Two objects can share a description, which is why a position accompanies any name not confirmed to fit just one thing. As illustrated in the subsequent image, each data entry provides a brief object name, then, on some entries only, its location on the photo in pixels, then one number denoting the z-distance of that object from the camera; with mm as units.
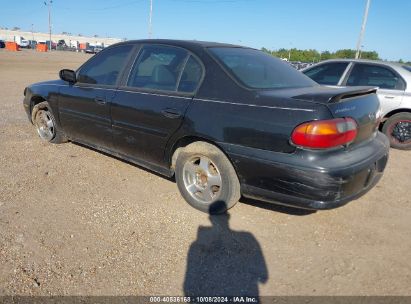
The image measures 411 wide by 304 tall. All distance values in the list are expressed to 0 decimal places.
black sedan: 2844
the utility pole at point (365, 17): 20697
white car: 6230
